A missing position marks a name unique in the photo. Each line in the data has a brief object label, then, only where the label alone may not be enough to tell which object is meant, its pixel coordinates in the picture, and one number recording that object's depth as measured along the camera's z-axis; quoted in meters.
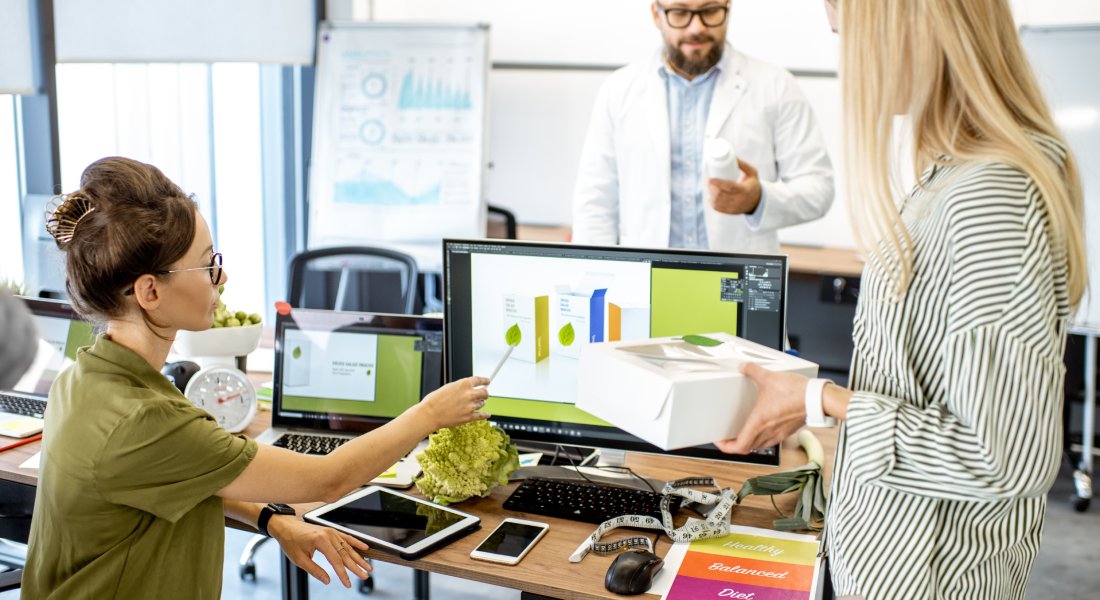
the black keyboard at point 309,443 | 1.87
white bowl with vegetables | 2.11
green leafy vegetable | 1.57
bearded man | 3.00
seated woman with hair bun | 1.25
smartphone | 1.44
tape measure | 1.47
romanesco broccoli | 1.63
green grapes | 2.14
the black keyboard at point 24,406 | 2.11
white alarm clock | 2.01
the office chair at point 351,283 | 3.13
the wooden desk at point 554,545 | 1.38
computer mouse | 1.34
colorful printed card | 1.35
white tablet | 1.48
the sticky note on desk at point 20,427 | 1.99
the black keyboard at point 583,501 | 1.60
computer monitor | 1.65
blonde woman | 1.00
